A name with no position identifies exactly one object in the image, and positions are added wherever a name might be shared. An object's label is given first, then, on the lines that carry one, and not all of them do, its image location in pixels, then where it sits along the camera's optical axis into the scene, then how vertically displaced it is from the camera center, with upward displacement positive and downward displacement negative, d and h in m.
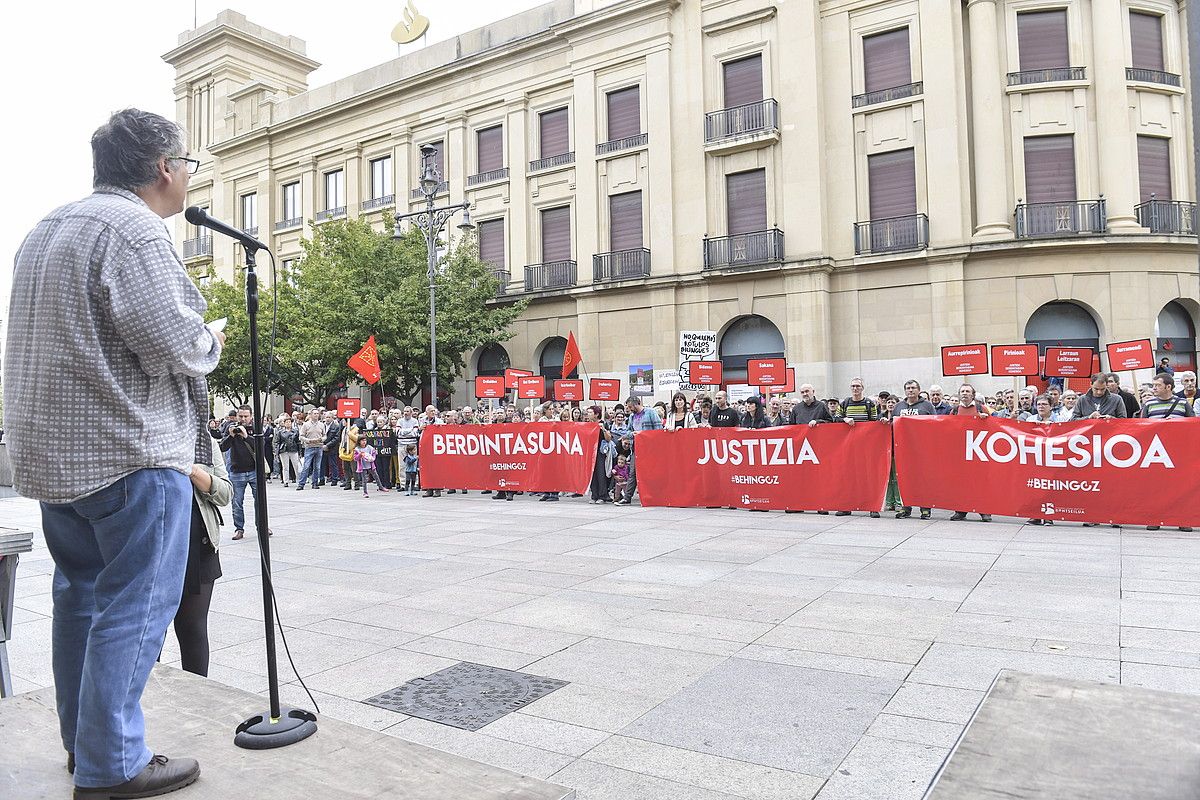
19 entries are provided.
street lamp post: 20.77 +5.79
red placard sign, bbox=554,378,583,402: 19.02 +0.87
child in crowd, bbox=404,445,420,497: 17.14 -0.78
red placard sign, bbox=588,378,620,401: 18.77 +0.86
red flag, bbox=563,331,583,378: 22.58 +1.98
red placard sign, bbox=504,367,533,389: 21.78 +1.36
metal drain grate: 3.82 -1.34
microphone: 2.75 +0.72
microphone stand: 2.66 -0.84
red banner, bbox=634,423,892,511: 11.52 -0.69
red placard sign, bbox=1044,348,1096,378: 15.77 +0.97
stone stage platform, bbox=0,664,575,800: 2.33 -1.02
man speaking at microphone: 2.29 +0.01
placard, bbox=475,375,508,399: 20.73 +1.08
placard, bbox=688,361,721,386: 18.16 +1.09
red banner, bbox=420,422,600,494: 14.43 -0.52
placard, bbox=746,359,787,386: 18.47 +1.10
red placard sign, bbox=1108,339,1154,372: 13.89 +0.96
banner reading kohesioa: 9.60 -0.69
